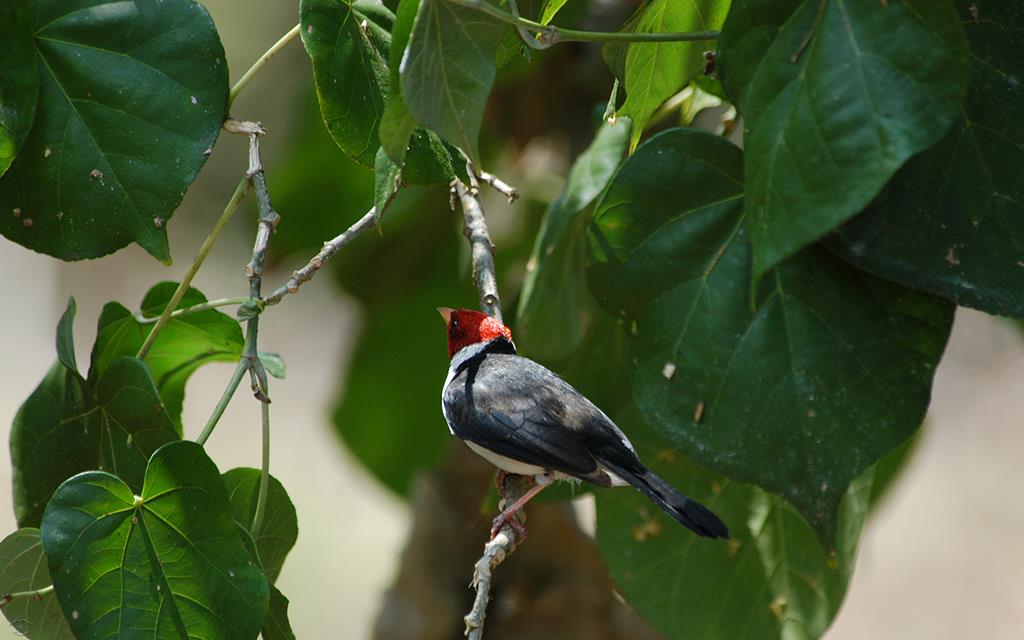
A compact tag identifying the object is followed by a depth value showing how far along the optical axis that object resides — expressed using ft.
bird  20.87
